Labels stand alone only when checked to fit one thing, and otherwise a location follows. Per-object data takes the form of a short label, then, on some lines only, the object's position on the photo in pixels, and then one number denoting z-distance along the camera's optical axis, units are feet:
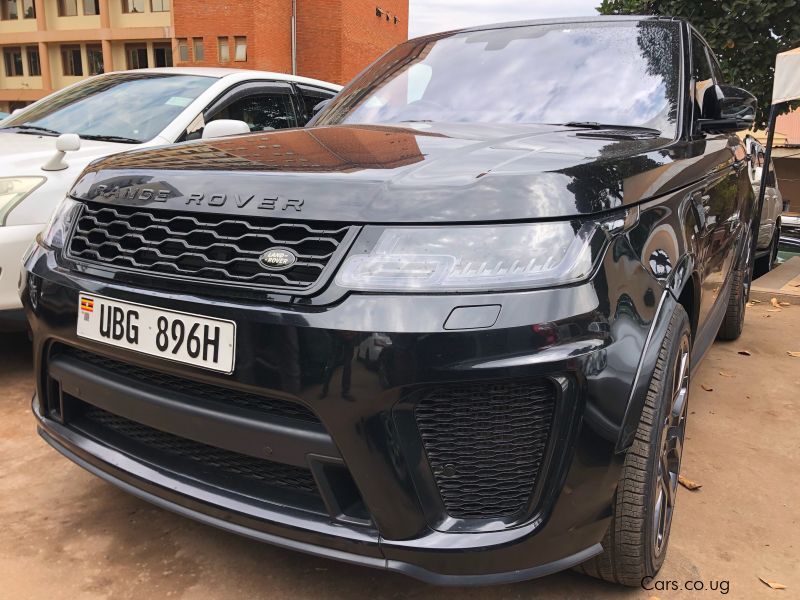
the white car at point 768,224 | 19.03
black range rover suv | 4.58
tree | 25.84
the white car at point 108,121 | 9.89
